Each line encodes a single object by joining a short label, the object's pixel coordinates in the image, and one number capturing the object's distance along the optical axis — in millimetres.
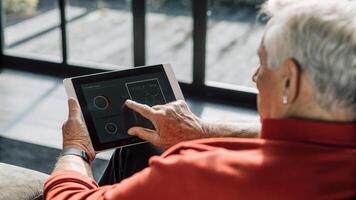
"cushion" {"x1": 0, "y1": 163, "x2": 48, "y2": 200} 1651
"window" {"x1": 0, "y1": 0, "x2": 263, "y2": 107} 3504
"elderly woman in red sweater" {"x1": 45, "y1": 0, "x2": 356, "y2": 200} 1285
